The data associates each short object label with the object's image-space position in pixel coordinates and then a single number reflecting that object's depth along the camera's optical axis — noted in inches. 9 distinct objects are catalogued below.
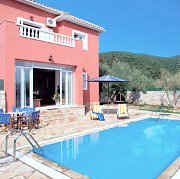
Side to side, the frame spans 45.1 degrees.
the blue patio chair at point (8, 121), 500.7
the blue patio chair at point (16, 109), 582.2
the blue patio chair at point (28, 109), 592.8
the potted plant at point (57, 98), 795.9
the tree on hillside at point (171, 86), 1112.2
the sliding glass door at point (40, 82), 643.5
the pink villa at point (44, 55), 609.6
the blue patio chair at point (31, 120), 535.6
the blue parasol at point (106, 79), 814.7
